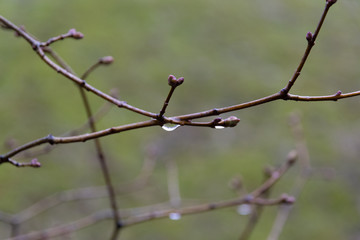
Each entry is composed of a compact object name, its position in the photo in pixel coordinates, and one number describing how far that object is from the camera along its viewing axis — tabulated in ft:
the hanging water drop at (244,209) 2.11
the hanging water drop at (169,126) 1.14
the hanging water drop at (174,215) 1.46
